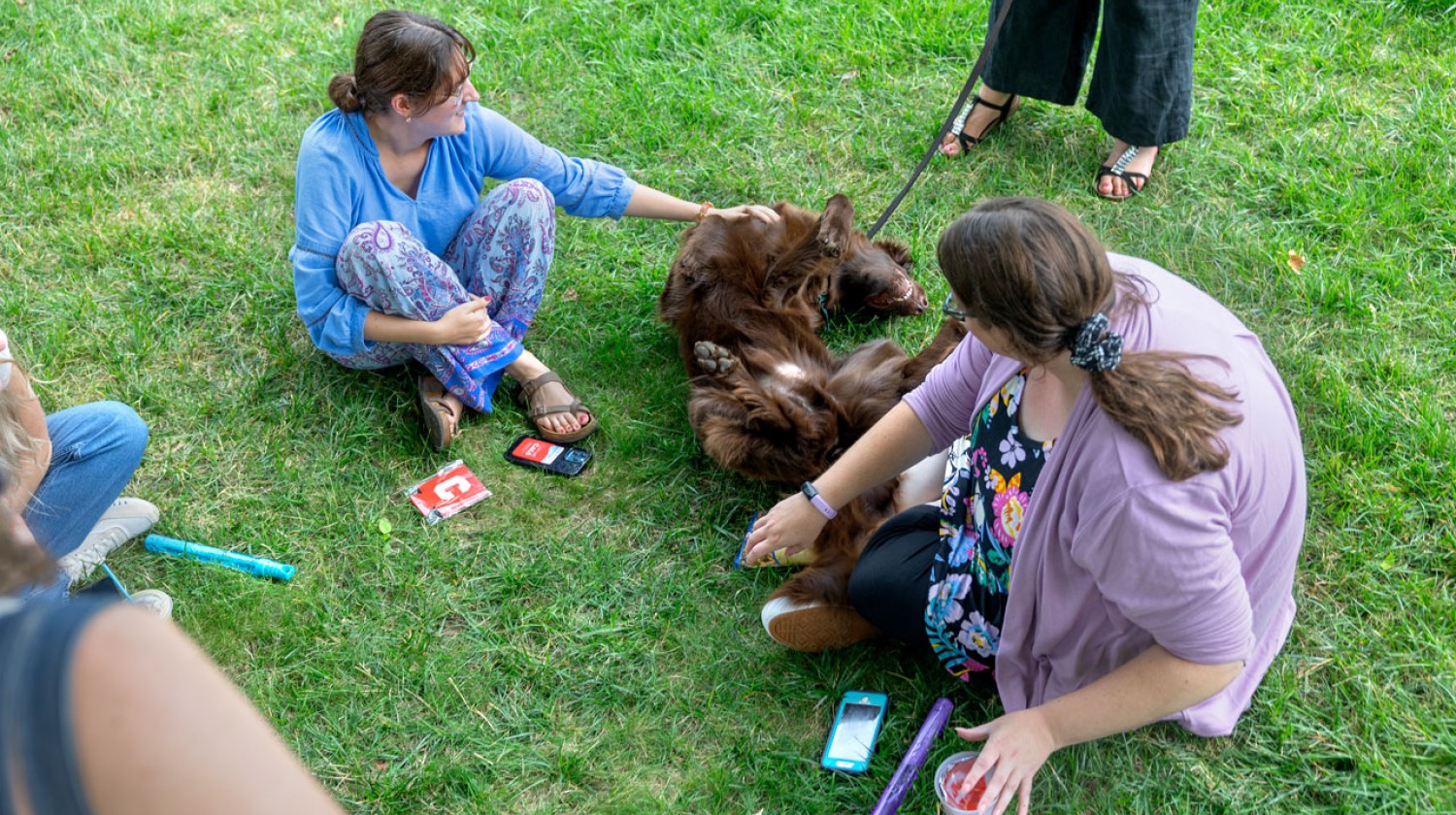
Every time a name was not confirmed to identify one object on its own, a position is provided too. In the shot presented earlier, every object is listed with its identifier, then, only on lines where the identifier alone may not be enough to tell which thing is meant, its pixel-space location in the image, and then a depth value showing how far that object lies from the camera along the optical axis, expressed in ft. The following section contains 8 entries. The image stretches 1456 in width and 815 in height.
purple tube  7.22
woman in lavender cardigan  5.45
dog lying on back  10.05
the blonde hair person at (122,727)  2.26
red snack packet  9.94
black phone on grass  10.32
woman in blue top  9.41
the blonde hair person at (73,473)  8.27
